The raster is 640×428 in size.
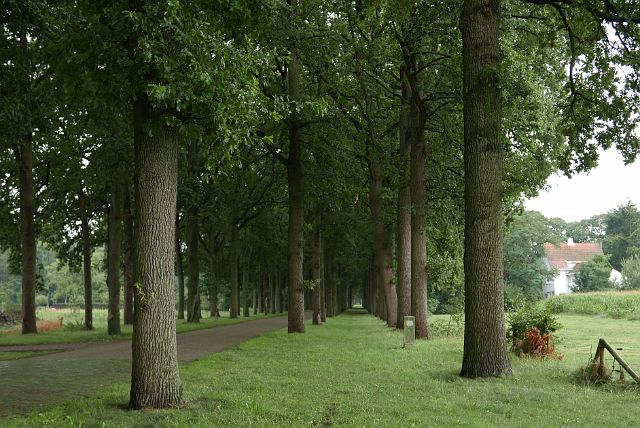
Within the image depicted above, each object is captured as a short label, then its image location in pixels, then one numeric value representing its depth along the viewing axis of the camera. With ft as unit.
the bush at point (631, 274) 237.25
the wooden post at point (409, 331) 57.41
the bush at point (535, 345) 47.11
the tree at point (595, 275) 237.25
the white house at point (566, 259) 337.72
